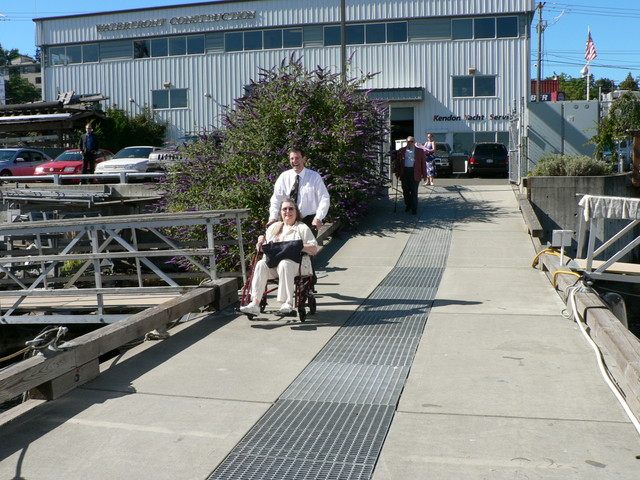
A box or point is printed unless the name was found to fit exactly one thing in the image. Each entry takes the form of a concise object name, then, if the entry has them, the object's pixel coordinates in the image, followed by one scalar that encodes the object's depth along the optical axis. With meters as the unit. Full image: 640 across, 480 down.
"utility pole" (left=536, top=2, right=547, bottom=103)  46.80
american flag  48.66
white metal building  40.31
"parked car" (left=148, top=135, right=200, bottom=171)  24.62
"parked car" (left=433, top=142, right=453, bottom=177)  32.28
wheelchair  7.87
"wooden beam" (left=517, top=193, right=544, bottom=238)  13.80
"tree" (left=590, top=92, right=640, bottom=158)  21.28
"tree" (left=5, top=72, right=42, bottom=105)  100.75
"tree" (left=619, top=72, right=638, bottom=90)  45.54
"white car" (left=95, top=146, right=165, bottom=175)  24.77
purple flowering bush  14.37
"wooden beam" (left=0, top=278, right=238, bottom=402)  4.92
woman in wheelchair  7.77
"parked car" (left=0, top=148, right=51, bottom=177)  26.75
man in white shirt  8.38
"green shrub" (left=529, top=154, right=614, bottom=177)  18.08
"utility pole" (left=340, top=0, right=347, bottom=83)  25.54
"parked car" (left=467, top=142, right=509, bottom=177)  29.67
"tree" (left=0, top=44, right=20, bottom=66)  137.75
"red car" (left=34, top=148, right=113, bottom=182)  25.69
